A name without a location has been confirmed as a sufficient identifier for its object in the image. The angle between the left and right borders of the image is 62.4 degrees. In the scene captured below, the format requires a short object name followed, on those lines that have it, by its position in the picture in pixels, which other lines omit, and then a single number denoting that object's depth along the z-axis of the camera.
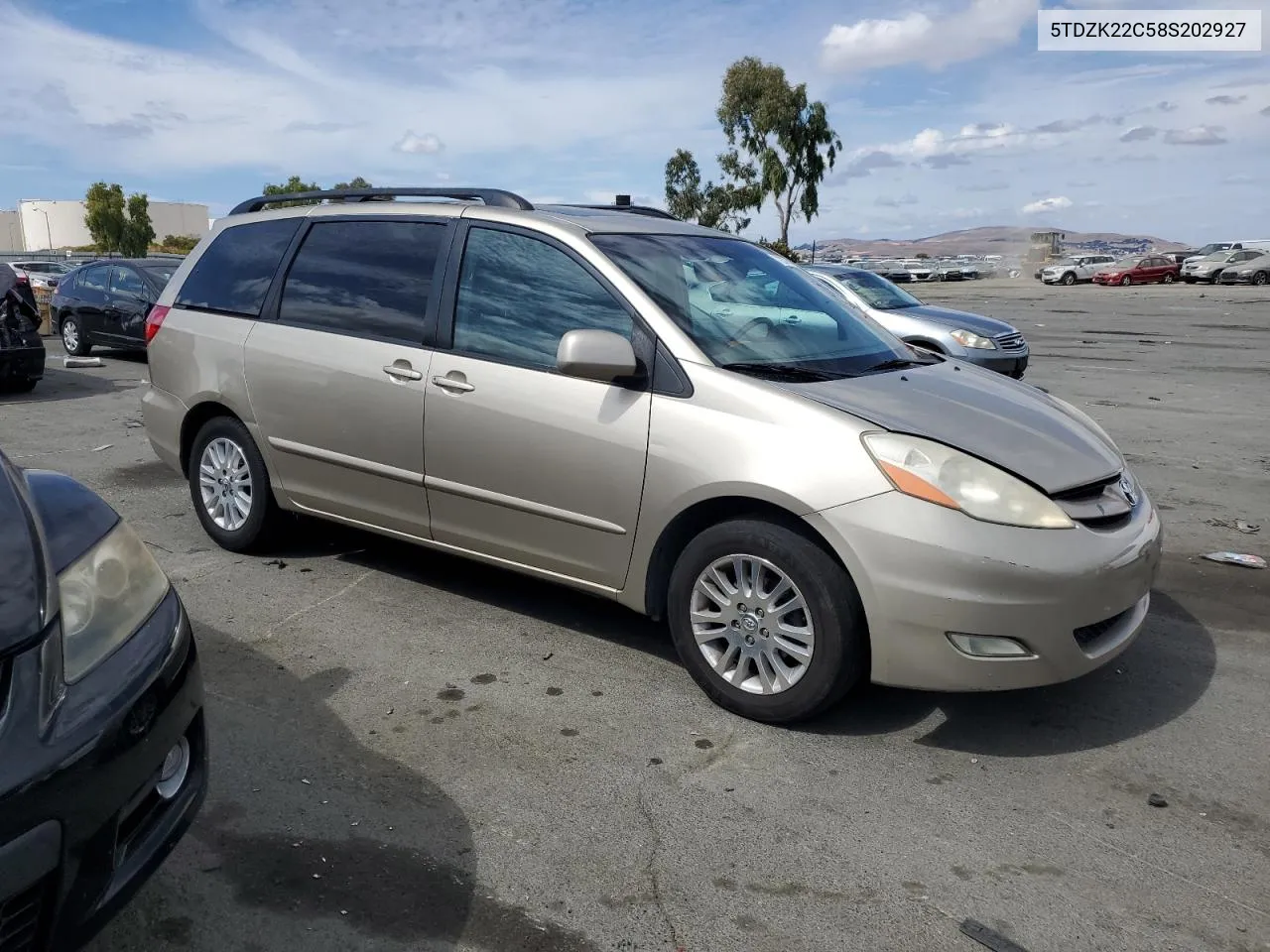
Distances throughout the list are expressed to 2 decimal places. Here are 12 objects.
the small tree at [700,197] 52.19
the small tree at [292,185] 65.43
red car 46.47
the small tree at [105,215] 76.12
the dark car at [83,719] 1.91
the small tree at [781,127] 48.50
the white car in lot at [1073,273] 49.88
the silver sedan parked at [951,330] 11.68
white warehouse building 114.62
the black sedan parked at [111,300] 14.28
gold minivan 3.43
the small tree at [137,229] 78.75
